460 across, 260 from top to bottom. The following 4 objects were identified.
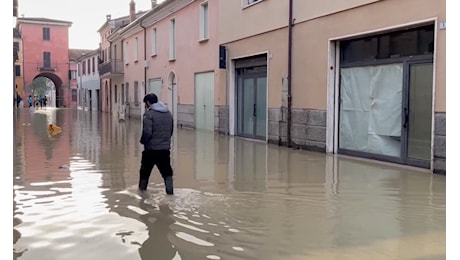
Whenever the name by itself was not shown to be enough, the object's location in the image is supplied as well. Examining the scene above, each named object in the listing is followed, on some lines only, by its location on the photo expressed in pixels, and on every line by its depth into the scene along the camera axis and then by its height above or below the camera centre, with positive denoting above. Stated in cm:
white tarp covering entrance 953 +6
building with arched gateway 5819 +715
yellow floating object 1699 -70
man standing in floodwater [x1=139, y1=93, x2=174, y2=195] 640 -35
